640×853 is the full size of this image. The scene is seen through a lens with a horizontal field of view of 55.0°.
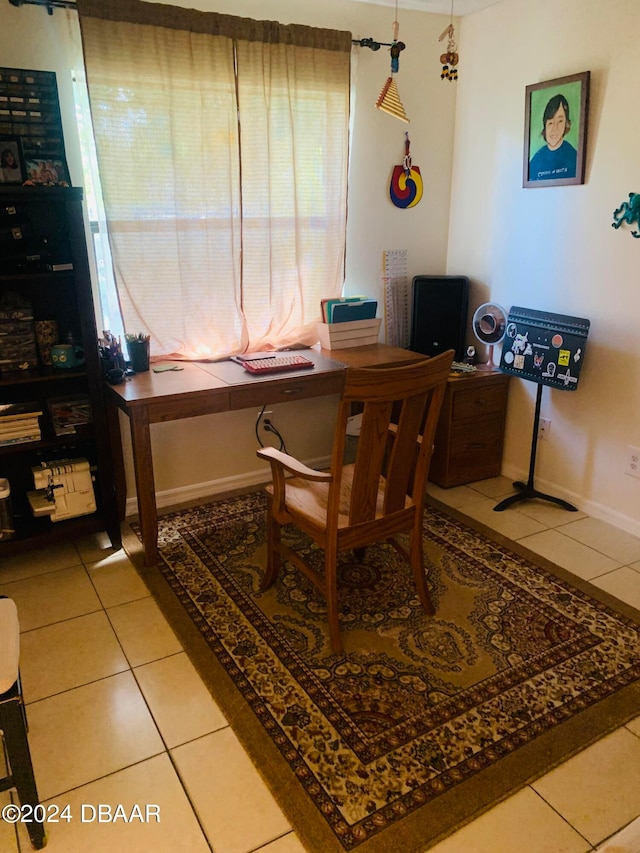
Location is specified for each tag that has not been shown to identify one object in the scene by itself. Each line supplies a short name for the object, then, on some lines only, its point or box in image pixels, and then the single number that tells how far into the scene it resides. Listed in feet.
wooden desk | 8.01
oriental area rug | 5.20
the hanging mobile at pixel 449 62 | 8.04
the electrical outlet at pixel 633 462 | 9.23
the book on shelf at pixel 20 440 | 7.97
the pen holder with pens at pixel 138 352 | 9.00
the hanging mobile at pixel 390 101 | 8.76
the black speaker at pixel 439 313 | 11.34
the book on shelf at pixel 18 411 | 7.97
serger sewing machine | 8.47
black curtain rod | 7.80
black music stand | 9.35
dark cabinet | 7.66
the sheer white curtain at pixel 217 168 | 8.56
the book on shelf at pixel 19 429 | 7.95
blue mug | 8.16
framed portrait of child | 9.00
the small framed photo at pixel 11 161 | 7.40
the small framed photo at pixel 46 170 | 7.53
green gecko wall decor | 8.50
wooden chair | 5.92
